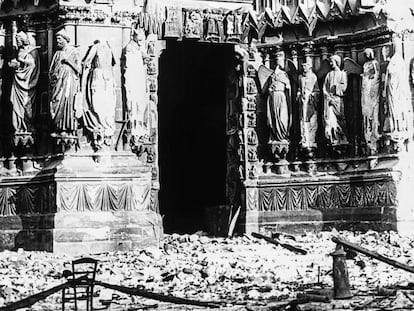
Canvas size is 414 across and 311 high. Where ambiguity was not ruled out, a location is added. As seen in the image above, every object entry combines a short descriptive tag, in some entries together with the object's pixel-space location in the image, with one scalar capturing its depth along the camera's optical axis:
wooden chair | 9.18
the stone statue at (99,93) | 18.05
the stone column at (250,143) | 20.94
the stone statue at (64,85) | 18.03
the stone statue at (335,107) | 20.33
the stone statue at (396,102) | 19.23
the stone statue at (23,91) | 18.64
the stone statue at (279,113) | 20.72
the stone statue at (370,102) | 19.72
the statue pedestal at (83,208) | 17.66
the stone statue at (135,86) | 18.44
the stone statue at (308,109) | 20.58
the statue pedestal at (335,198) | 19.20
